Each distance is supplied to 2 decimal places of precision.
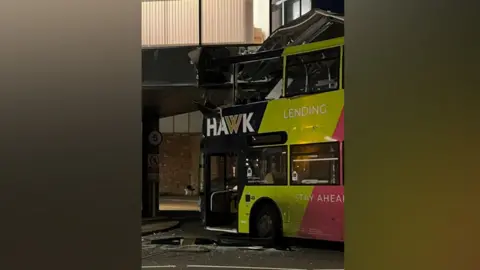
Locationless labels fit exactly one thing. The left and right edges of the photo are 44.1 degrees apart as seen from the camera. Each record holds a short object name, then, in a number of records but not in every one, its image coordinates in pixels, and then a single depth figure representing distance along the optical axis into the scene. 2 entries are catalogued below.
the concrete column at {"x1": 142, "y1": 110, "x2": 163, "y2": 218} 18.48
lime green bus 10.48
